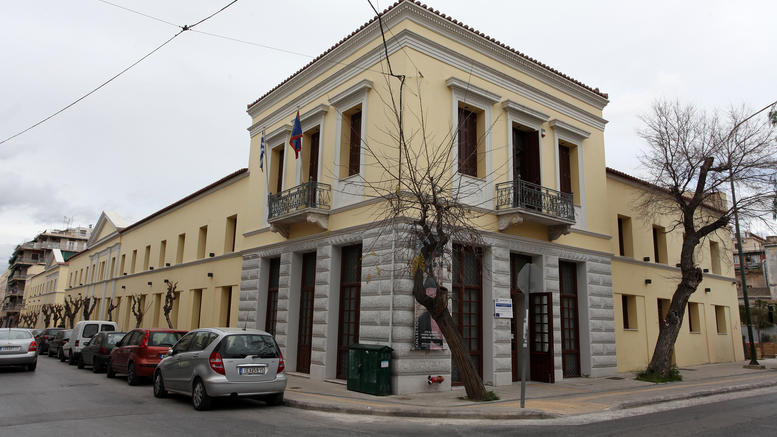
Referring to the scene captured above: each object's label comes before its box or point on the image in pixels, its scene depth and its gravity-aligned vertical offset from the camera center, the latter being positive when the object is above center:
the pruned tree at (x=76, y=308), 43.31 +0.52
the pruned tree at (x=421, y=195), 11.17 +3.20
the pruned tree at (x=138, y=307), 29.83 +0.51
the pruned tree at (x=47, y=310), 54.19 +0.39
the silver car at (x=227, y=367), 9.92 -0.96
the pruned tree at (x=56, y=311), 47.31 +0.28
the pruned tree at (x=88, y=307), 39.28 +0.56
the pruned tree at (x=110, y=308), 35.97 +0.49
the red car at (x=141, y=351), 13.90 -0.97
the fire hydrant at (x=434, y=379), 12.76 -1.37
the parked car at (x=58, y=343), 23.58 -1.37
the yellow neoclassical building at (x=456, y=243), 14.25 +3.19
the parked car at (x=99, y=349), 17.55 -1.17
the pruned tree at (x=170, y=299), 25.50 +0.89
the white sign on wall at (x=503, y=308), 11.06 +0.35
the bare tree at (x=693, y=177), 16.28 +4.85
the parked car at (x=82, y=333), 20.50 -0.73
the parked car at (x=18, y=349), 16.69 -1.16
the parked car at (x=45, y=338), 28.20 -1.32
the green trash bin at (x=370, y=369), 12.16 -1.13
